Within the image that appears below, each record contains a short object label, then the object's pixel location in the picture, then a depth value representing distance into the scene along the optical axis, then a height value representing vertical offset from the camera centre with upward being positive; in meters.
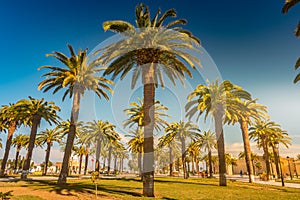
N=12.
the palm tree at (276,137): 40.72 +5.20
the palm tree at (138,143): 33.56 +3.21
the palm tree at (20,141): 52.53 +5.43
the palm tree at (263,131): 40.48 +5.96
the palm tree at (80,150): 63.86 +4.15
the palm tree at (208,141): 49.03 +5.24
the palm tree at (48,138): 50.41 +5.90
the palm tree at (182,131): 42.19 +6.27
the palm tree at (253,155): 63.45 +2.87
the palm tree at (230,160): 72.17 +1.63
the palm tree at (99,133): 45.34 +6.39
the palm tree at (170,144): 42.78 +4.70
